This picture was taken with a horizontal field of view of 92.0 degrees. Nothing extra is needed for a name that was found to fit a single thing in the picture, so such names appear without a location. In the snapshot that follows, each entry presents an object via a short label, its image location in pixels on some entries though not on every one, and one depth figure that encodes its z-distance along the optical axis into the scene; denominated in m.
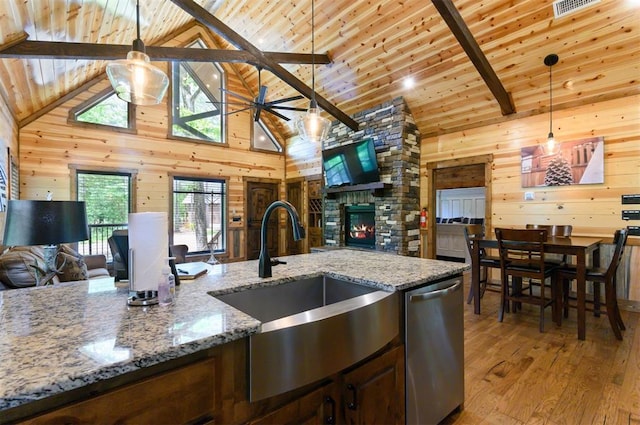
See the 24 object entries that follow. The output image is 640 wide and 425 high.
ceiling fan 4.32
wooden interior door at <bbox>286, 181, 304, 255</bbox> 7.43
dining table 2.86
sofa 2.51
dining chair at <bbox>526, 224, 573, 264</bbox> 3.86
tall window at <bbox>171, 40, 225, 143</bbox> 6.25
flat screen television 5.54
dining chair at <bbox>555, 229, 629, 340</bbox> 2.88
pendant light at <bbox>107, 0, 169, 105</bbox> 2.00
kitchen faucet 1.53
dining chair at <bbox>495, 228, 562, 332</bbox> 3.00
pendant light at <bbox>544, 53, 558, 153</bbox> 3.74
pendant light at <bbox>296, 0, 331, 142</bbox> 2.96
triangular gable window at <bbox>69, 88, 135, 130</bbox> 5.22
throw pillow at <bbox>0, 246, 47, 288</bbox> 2.50
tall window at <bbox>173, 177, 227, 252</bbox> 6.19
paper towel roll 1.16
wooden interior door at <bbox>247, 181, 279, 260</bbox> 7.15
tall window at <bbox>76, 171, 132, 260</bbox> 5.26
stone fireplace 5.24
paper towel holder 1.13
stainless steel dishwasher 1.53
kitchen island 0.66
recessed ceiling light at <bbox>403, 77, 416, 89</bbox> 4.79
